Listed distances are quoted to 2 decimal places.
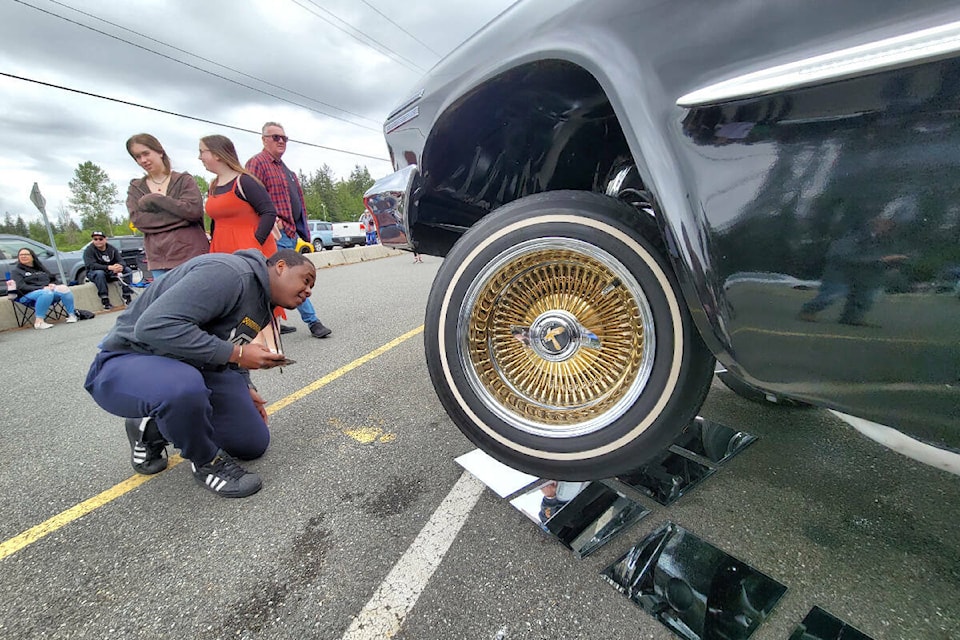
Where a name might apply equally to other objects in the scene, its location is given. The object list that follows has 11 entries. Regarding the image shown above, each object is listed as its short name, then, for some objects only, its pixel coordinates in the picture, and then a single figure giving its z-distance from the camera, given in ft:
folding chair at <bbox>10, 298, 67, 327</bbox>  18.84
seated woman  18.79
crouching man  5.55
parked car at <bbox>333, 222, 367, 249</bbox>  90.17
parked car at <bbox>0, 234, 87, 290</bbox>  25.95
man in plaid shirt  11.56
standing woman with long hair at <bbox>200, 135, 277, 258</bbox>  9.22
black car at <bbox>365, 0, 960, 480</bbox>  2.38
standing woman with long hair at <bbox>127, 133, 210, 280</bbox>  8.73
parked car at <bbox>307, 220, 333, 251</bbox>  81.20
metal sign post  28.63
